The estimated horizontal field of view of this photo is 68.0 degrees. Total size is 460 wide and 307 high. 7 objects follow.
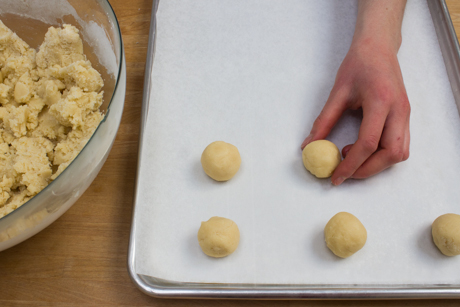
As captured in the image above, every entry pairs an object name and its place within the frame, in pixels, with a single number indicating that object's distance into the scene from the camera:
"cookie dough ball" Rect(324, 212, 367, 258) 0.79
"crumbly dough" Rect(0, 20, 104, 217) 0.77
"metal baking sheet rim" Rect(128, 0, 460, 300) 0.78
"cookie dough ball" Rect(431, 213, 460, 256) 0.79
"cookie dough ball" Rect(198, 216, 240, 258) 0.78
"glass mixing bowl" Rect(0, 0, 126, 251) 0.63
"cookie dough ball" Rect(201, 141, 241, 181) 0.87
